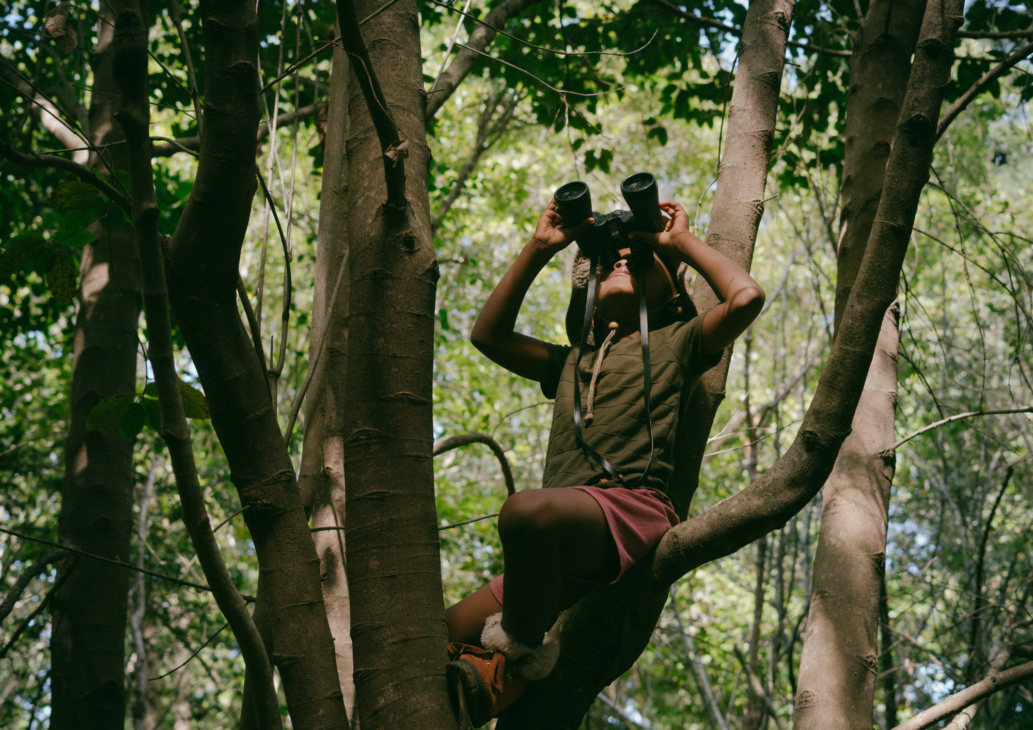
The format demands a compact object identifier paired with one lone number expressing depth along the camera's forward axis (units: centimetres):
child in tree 154
